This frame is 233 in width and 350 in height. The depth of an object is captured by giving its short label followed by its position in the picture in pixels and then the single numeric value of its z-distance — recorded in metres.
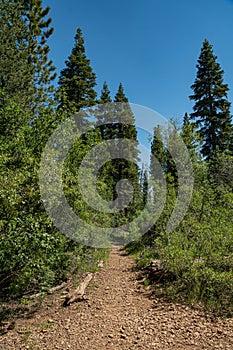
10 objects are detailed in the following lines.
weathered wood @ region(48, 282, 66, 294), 5.73
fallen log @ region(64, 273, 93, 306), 5.11
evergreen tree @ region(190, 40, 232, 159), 17.98
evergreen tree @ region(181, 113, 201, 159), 9.27
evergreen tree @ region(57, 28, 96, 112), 17.95
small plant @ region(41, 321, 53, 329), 4.20
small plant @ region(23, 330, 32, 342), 3.88
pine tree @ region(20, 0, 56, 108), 12.87
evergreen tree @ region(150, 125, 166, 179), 10.07
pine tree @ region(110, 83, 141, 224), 22.47
